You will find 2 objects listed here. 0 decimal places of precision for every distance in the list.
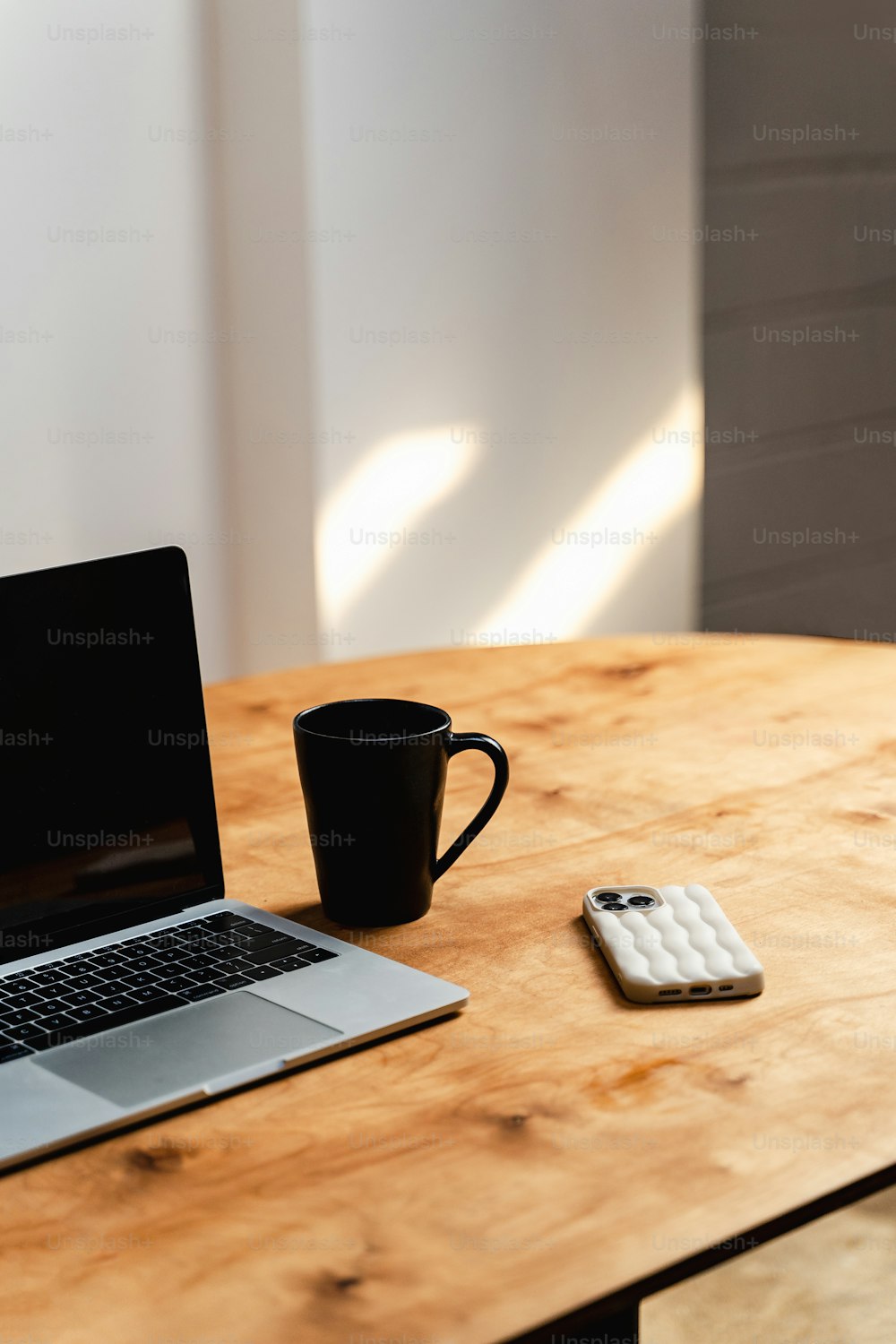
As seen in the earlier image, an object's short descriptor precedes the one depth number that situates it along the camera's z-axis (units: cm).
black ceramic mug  84
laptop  68
